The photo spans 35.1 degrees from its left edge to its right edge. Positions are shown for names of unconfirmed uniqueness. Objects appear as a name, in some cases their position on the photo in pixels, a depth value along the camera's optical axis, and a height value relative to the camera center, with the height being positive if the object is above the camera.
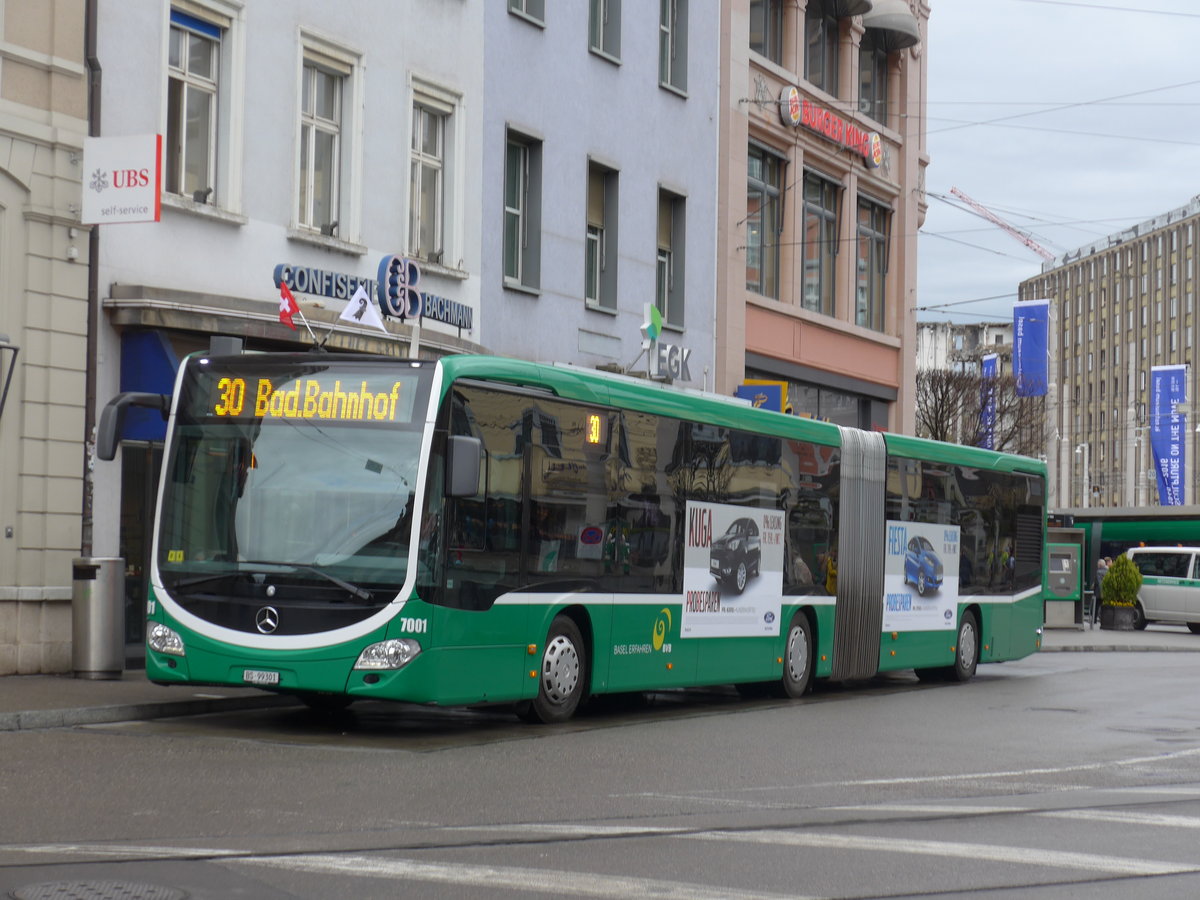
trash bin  17.44 -1.04
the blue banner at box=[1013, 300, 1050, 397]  77.25 +7.09
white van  47.41 -1.58
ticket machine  43.38 -1.48
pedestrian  49.11 -1.31
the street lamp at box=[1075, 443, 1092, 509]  148.62 +2.89
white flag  18.73 +1.95
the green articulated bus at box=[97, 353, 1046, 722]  13.90 -0.20
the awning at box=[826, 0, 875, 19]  36.44 +9.82
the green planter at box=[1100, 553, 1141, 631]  46.38 -1.78
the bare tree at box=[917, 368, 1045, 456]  76.00 +4.38
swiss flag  19.44 +2.04
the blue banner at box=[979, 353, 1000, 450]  76.33 +4.30
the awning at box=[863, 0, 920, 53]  37.81 +9.91
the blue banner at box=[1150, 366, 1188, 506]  83.25 +4.50
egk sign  29.56 +2.48
